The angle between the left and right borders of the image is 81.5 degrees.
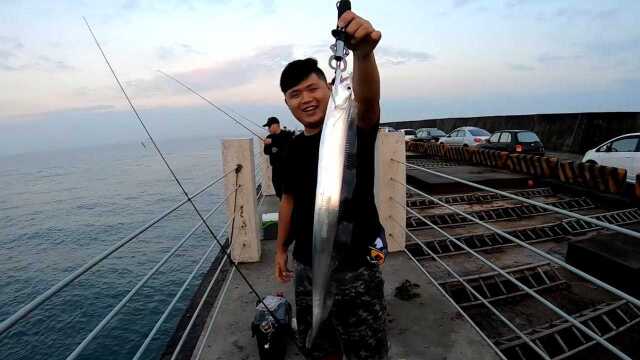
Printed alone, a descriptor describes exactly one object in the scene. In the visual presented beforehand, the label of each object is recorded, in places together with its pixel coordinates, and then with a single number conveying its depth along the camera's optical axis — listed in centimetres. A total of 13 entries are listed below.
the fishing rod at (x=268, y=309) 310
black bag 297
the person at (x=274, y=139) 674
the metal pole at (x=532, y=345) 223
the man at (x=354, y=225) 209
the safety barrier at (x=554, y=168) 1027
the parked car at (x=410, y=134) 3052
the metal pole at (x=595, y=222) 156
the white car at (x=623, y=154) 1126
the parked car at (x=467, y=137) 2129
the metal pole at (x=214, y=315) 320
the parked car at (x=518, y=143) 1614
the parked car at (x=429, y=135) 2782
